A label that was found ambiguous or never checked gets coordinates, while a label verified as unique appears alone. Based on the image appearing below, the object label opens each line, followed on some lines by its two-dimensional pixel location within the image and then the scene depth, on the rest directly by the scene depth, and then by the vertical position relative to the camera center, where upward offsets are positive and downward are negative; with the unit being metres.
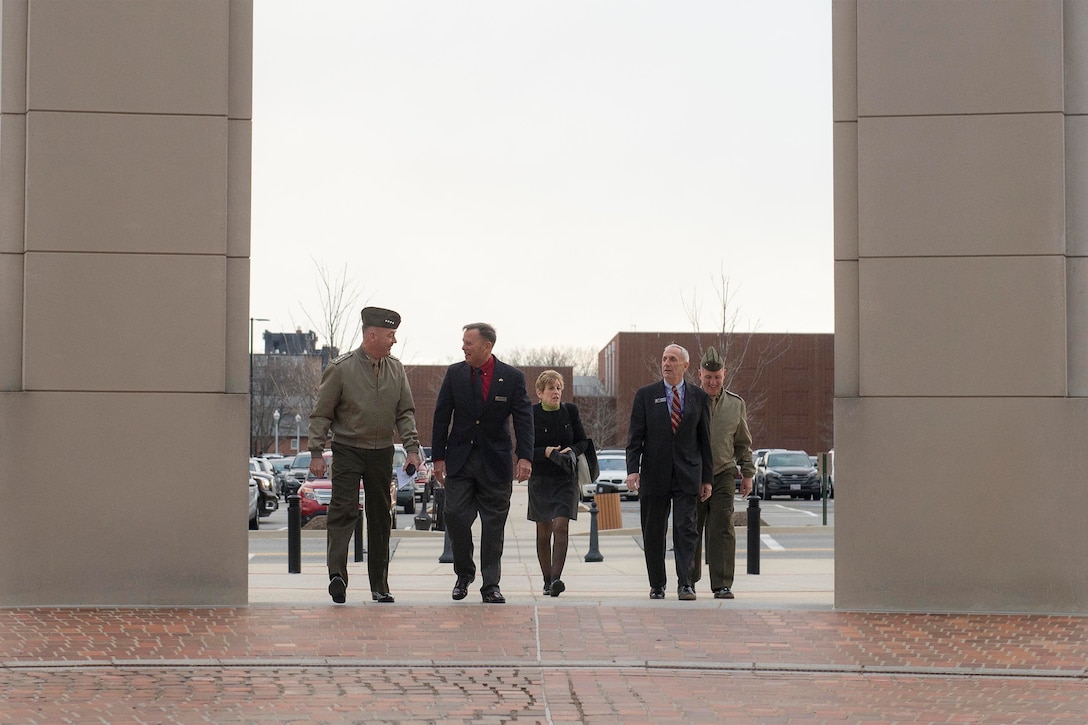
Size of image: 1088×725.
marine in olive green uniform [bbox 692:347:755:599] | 10.72 -0.51
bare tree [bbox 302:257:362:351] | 36.84 +2.09
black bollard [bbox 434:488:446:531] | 19.31 -1.52
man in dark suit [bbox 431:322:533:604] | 9.97 -0.29
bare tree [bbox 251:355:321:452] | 68.69 +0.63
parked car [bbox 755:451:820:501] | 46.03 -2.38
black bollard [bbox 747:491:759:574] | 14.29 -1.41
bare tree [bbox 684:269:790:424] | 70.61 +2.47
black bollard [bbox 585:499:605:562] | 16.52 -1.69
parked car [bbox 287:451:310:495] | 38.31 -1.89
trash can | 19.69 -1.50
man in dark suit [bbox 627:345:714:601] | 10.35 -0.41
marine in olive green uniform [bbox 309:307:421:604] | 9.66 -0.21
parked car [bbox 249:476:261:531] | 26.58 -1.95
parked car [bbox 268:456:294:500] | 42.24 -2.27
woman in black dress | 10.52 -0.58
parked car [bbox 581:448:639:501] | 41.44 -2.05
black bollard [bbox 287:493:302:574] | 14.45 -1.39
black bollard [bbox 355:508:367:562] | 16.34 -1.62
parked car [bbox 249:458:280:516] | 30.58 -1.97
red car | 26.02 -1.74
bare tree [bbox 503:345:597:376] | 108.75 +3.55
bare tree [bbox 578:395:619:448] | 79.31 -0.83
